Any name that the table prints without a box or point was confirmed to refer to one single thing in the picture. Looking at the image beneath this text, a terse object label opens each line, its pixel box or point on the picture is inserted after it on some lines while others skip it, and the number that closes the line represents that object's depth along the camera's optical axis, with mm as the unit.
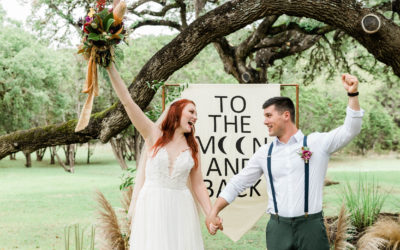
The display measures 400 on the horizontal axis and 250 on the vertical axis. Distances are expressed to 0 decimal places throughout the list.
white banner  5844
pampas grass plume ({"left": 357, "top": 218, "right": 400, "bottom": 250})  5434
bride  3637
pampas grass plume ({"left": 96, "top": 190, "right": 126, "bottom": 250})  5676
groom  3113
